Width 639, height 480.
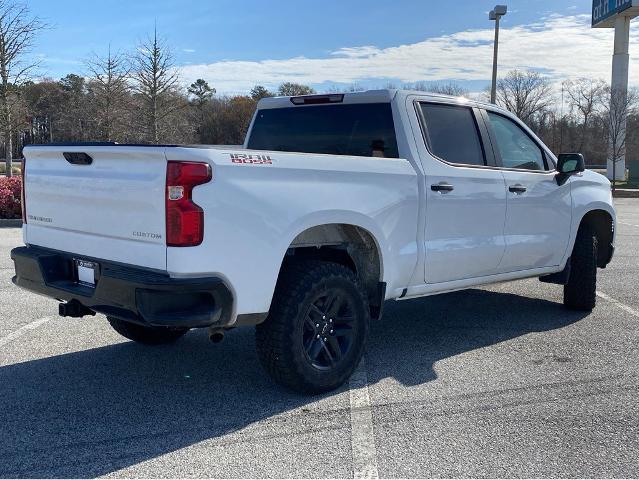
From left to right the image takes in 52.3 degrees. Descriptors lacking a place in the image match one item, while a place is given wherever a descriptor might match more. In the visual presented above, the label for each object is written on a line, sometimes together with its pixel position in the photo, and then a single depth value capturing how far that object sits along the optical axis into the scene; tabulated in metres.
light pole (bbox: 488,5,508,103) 22.61
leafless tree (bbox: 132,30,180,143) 27.06
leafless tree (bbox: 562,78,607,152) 43.33
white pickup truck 3.50
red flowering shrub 14.43
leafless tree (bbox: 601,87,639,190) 33.41
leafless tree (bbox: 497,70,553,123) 40.59
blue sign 38.22
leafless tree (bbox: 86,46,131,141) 28.84
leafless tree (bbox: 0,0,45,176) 25.28
